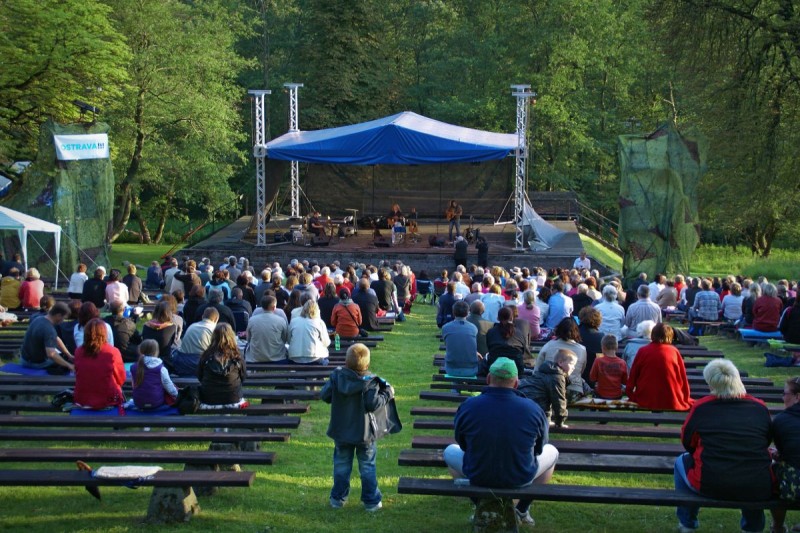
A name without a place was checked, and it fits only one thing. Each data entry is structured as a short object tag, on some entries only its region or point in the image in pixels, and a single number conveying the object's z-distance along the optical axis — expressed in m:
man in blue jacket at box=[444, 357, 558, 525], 5.25
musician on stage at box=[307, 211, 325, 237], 24.94
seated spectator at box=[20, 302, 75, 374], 8.85
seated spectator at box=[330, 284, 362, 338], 11.54
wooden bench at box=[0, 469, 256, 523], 5.39
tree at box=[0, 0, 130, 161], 21.22
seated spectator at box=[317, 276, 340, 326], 12.45
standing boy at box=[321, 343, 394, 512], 5.97
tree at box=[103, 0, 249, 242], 31.14
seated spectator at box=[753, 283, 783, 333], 12.82
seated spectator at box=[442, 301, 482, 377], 8.90
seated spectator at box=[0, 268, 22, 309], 14.37
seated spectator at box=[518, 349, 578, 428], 6.60
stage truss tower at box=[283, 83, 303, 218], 26.95
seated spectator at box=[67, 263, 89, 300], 15.40
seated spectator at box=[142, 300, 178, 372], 8.48
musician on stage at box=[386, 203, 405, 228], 26.39
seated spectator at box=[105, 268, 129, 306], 13.26
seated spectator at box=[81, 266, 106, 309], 13.60
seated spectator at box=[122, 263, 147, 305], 15.23
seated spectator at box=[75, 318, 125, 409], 6.98
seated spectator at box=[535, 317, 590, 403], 7.46
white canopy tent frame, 17.28
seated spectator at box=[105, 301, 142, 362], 8.93
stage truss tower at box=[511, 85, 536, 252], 22.78
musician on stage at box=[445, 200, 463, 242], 25.05
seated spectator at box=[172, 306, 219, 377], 8.34
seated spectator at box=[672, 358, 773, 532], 5.09
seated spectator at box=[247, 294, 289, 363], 9.65
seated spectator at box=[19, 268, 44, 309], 14.23
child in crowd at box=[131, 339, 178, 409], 6.82
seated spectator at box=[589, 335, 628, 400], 7.79
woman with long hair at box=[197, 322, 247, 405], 6.86
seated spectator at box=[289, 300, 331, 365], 9.62
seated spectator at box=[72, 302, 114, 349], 8.52
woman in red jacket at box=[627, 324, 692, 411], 7.42
